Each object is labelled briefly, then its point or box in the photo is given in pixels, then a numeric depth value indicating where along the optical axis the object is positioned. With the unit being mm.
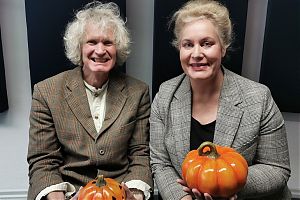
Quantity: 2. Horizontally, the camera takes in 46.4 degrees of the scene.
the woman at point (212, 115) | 1299
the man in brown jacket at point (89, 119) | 1458
